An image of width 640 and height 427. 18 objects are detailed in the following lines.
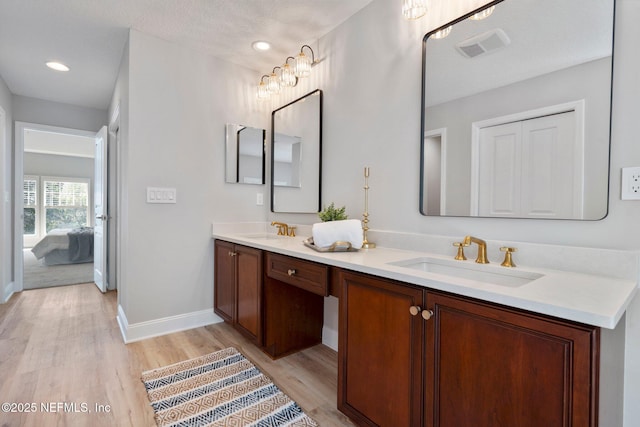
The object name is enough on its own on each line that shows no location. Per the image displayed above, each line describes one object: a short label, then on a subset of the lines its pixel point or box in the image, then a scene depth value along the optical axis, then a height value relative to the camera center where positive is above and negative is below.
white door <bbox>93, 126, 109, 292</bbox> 3.46 -0.04
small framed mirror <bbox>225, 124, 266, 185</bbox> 2.77 +0.49
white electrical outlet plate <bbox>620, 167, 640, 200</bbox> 1.07 +0.10
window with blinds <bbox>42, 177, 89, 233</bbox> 7.54 +0.08
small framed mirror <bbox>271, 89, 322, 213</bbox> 2.43 +0.45
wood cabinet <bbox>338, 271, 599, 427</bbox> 0.78 -0.47
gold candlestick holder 1.88 -0.05
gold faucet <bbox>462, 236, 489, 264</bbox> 1.36 -0.16
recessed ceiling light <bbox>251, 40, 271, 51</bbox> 2.44 +1.30
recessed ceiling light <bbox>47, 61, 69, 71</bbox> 2.86 +1.31
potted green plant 2.03 -0.04
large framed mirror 1.16 +0.43
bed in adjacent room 5.20 -0.71
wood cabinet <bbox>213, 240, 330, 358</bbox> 2.00 -0.66
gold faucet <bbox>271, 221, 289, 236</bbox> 2.59 -0.17
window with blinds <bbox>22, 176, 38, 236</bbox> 7.28 +0.04
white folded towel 1.69 -0.14
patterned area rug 1.48 -1.00
